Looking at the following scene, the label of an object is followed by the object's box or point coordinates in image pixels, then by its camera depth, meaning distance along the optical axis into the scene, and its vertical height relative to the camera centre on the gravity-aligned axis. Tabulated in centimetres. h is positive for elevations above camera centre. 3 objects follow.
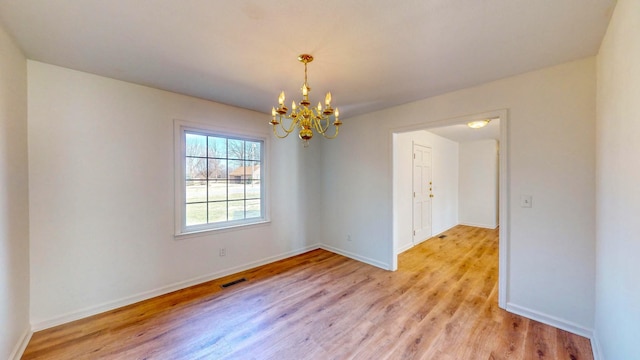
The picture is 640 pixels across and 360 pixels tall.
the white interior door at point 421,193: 468 -31
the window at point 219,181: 303 -4
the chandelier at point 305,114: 186 +54
